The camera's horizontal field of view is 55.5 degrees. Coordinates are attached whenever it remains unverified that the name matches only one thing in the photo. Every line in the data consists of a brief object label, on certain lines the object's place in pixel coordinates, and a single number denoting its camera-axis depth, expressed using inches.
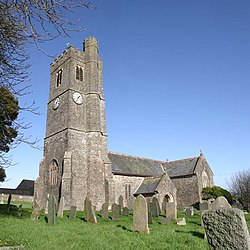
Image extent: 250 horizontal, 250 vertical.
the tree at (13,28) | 150.5
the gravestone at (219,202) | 339.9
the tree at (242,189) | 1190.7
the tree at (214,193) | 996.7
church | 871.1
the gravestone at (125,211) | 593.1
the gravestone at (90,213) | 449.0
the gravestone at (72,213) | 489.7
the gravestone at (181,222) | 410.7
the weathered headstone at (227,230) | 139.7
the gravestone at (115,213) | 506.7
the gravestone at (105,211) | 541.0
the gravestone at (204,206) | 592.2
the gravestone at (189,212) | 613.7
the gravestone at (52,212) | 401.4
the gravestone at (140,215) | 308.3
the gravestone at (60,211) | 512.3
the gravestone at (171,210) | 485.7
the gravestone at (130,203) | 768.3
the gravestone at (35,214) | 469.4
